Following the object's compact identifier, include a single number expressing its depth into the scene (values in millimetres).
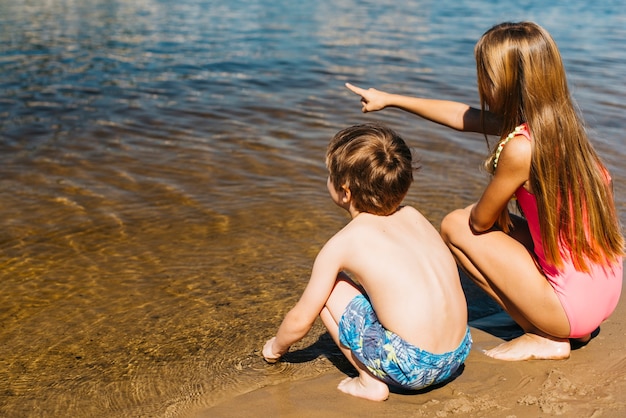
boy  2531
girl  2713
